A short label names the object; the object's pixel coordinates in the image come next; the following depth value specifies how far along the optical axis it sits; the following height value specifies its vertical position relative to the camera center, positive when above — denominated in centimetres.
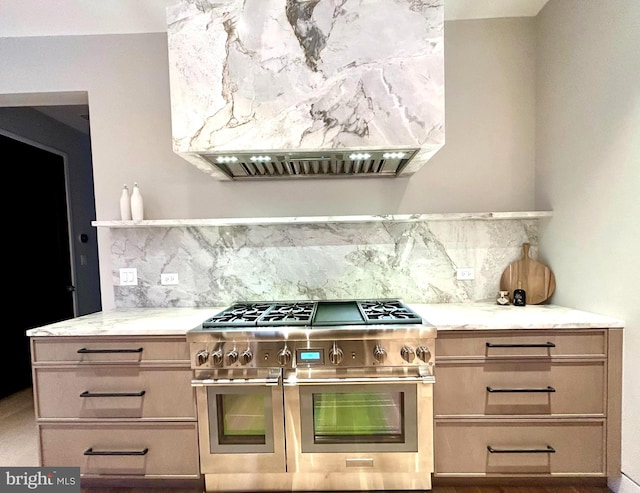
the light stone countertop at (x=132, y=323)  174 -53
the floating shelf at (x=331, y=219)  209 +4
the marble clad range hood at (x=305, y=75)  160 +75
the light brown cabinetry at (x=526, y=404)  168 -96
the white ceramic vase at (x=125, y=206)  221 +17
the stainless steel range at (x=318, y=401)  168 -92
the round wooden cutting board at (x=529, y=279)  214 -39
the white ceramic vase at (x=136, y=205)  219 +17
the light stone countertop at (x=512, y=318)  166 -53
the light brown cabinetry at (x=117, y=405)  175 -94
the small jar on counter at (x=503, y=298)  216 -51
